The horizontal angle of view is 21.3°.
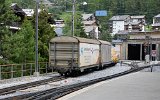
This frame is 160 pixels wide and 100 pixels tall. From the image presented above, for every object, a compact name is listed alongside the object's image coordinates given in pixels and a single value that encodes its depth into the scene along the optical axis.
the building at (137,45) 89.19
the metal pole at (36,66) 32.38
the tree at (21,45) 35.12
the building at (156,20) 114.29
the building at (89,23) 112.09
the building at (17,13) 52.30
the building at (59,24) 90.35
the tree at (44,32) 41.53
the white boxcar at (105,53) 44.59
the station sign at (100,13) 49.29
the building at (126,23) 145.75
